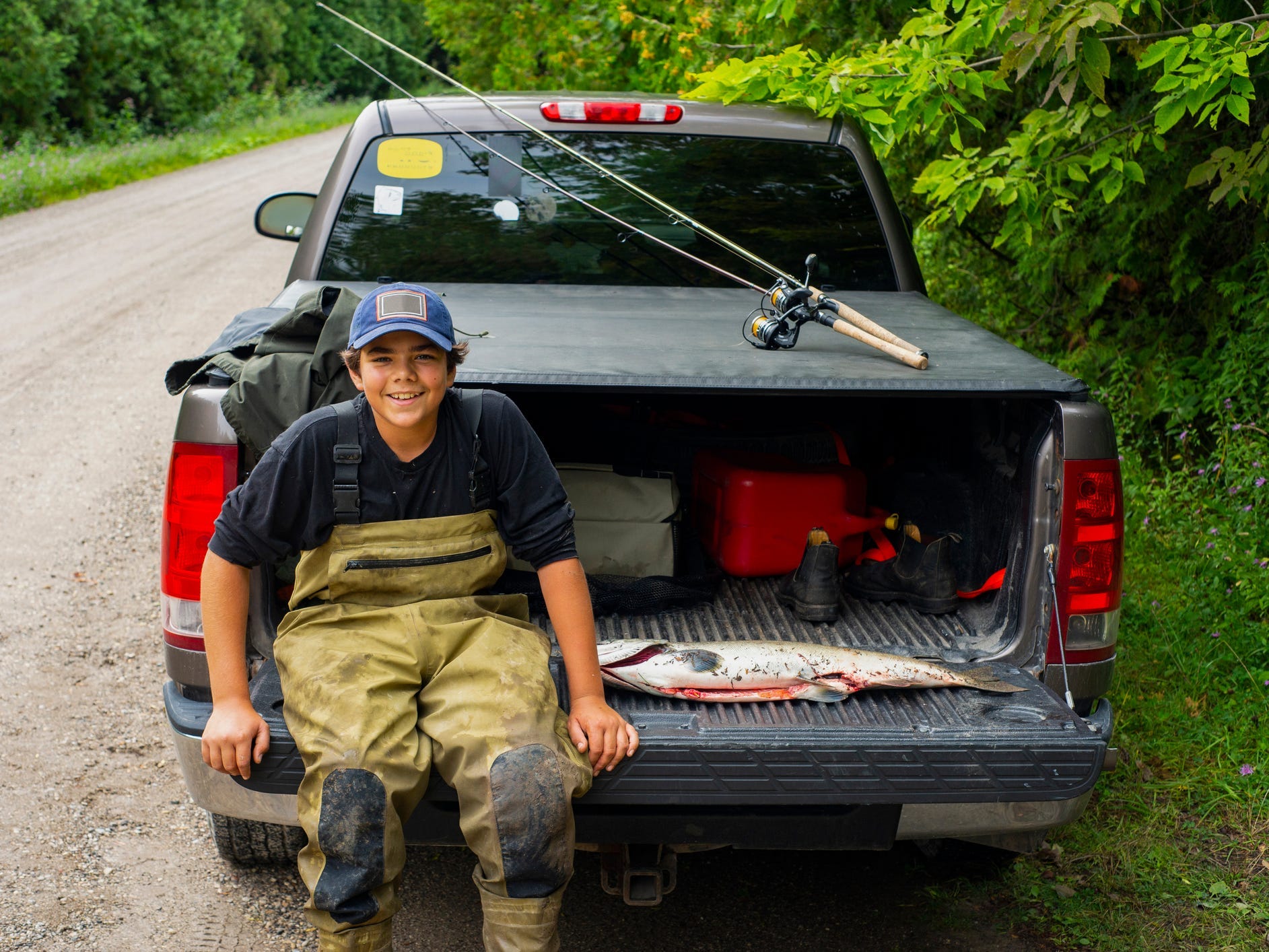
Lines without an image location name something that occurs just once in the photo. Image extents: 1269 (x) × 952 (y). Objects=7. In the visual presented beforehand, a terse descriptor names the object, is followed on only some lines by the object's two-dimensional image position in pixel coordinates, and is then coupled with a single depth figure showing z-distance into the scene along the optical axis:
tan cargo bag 3.35
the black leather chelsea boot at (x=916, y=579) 3.12
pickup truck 2.32
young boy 2.27
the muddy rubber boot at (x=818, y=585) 3.11
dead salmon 2.57
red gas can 3.38
